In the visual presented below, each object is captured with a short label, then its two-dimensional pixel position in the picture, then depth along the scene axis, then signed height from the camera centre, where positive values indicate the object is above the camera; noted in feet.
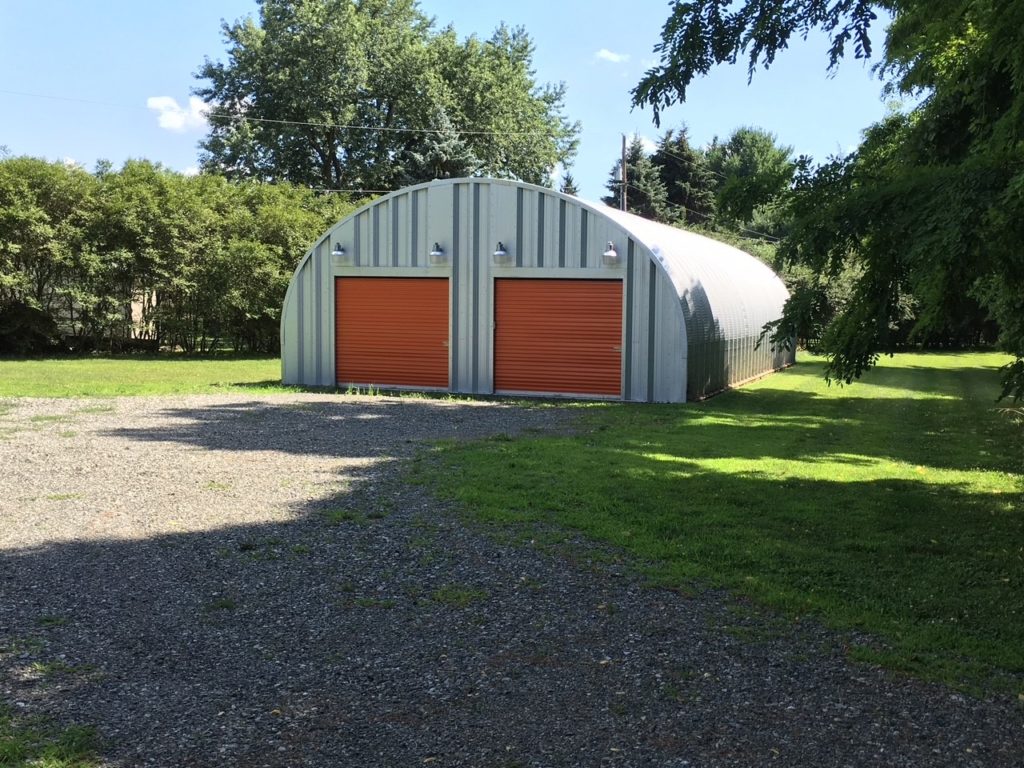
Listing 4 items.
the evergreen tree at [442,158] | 137.69 +27.28
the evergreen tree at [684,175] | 180.75 +33.16
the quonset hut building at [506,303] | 52.90 +2.35
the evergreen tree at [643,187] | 163.43 +27.41
